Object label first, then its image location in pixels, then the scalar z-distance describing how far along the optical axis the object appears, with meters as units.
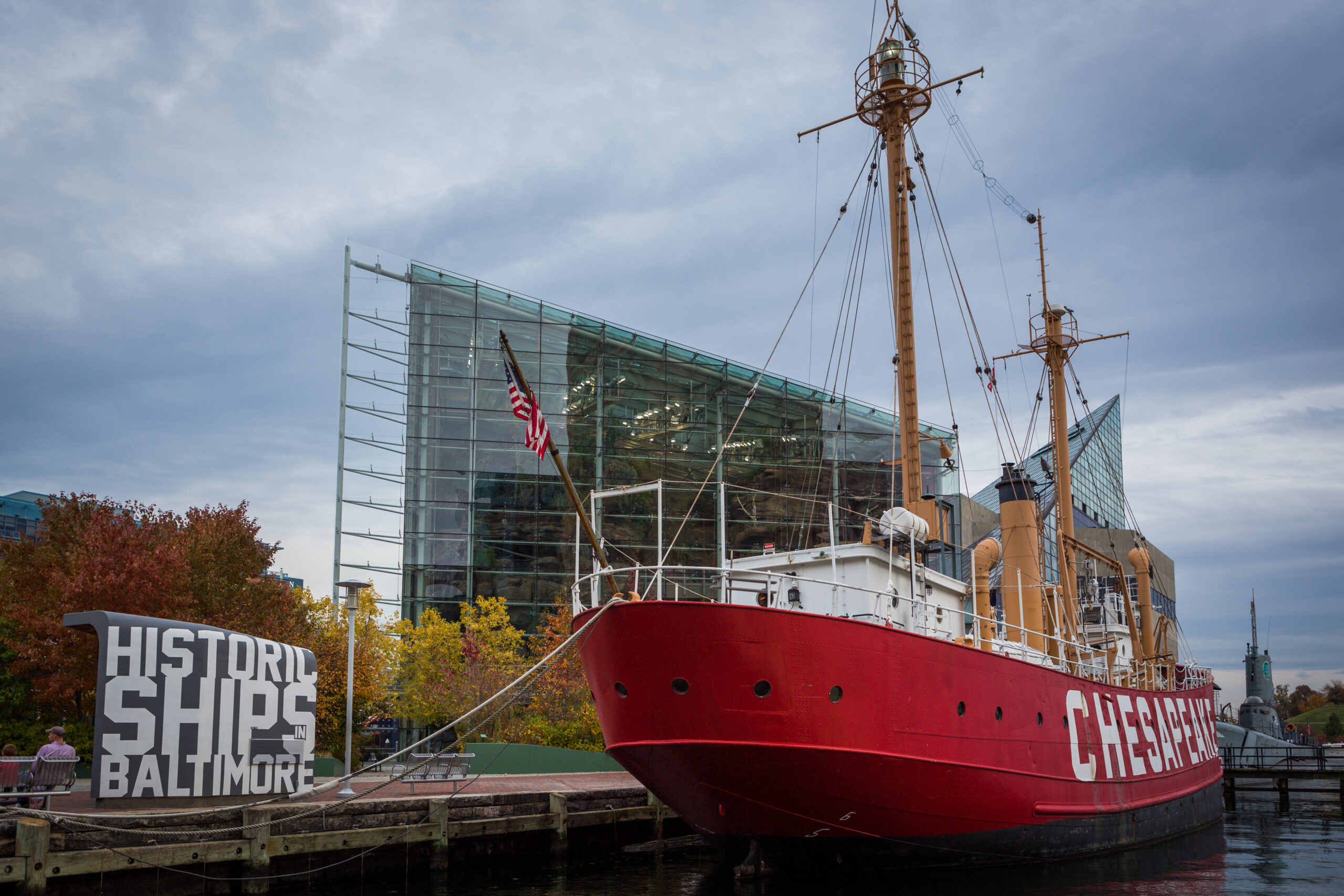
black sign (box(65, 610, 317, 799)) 14.61
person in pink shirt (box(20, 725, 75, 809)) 14.73
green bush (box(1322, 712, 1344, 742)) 97.12
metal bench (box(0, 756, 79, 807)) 14.13
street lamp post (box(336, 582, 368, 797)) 17.81
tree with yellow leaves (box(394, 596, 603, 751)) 29.81
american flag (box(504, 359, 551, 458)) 14.68
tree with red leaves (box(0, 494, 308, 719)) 21.89
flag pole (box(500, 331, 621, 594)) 13.76
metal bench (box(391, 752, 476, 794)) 19.75
